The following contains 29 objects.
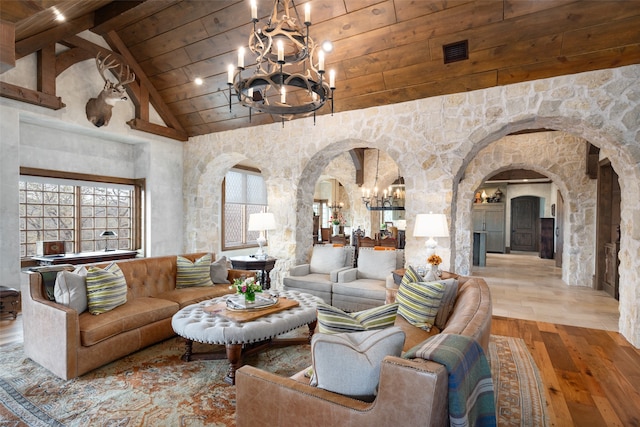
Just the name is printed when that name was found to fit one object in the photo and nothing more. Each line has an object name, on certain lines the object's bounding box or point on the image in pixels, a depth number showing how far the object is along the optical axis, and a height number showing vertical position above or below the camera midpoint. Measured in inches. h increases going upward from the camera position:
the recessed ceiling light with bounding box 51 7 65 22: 134.2 +86.2
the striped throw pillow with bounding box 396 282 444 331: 104.4 -29.4
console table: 191.0 -29.2
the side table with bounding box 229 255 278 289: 199.9 -32.7
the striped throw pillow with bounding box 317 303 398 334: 67.5 -22.5
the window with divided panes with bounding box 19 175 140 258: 202.5 -2.3
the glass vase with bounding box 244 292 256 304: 120.6 -31.5
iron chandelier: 101.7 +42.3
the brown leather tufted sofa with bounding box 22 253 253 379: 105.8 -40.4
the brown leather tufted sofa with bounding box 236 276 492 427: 44.5 -29.6
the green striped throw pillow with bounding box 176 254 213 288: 164.7 -31.4
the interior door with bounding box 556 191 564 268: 344.5 -26.6
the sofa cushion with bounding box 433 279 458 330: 109.2 -31.4
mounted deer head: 202.8 +68.4
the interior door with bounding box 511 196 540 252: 502.0 -19.4
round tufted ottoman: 103.4 -37.6
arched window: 329.7 +5.8
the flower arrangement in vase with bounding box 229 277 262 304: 120.7 -28.7
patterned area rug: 87.3 -53.8
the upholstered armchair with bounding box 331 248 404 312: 170.9 -38.8
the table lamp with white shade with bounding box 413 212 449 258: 147.9 -6.9
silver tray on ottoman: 119.2 -33.9
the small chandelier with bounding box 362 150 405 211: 350.6 +11.7
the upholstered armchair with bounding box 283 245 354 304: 186.1 -36.3
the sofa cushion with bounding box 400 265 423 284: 115.4 -23.3
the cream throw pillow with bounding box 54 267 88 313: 115.6 -28.0
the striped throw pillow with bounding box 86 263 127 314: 121.6 -29.7
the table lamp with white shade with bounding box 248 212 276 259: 200.8 -7.3
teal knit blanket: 45.5 -24.1
